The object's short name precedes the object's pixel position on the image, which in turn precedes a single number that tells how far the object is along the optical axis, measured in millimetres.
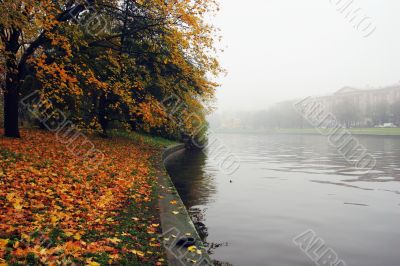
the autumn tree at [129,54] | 14773
